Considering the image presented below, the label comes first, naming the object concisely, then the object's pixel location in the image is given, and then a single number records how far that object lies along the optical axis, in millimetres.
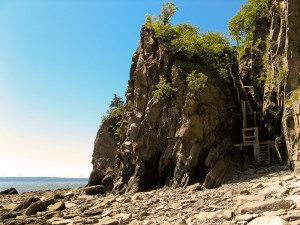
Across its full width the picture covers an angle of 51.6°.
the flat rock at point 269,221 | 11790
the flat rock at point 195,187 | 26577
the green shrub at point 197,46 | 35500
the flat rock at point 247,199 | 15859
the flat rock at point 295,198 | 13359
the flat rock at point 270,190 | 16491
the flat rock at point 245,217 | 13481
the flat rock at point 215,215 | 14953
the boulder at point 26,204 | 32500
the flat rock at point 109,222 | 19094
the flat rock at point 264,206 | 13555
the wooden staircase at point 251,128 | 31031
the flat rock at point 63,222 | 21188
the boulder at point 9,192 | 55078
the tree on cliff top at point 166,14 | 44188
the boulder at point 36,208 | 28078
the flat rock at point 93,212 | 23236
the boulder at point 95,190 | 36406
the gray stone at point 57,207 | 28250
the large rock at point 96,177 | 42156
